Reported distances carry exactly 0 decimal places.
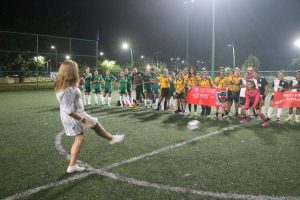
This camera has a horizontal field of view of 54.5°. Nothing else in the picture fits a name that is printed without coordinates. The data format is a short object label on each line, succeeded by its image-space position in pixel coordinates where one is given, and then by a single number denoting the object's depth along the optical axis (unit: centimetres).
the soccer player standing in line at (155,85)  1662
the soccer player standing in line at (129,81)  1658
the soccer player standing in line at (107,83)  1662
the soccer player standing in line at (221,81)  1199
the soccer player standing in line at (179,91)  1294
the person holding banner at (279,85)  1149
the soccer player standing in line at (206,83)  1259
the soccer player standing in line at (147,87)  1584
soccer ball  957
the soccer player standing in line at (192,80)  1284
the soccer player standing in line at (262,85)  1195
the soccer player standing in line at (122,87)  1590
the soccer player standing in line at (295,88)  1128
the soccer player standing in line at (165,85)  1373
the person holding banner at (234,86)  1182
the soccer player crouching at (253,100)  1018
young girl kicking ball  475
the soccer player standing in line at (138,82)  1616
